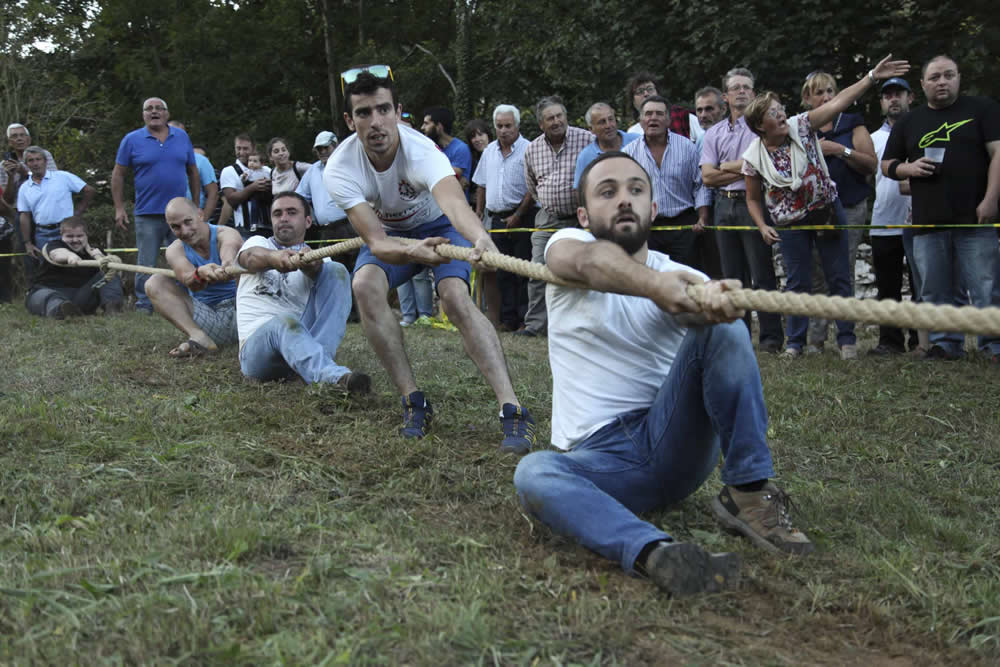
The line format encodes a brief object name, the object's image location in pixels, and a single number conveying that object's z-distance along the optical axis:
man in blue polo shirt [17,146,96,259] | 10.83
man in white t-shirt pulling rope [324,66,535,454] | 4.27
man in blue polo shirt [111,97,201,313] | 9.70
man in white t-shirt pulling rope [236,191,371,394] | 5.46
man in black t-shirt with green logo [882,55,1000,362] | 5.98
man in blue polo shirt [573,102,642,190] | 7.24
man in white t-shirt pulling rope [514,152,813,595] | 2.70
